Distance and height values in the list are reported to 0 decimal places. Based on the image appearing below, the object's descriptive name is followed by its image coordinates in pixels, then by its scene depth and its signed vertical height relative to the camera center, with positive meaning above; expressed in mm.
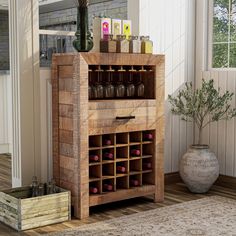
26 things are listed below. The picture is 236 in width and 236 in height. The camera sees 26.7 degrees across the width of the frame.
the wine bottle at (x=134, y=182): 4111 -912
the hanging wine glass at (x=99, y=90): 3920 -144
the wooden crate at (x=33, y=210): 3467 -982
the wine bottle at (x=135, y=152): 4062 -657
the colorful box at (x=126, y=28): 4031 +356
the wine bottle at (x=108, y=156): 3913 -661
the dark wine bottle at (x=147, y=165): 4199 -792
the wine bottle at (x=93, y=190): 3832 -910
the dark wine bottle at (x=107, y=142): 3887 -549
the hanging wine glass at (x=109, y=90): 3982 -146
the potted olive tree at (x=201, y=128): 4426 -519
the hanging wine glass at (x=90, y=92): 3886 -158
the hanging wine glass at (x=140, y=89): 4156 -146
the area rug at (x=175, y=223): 3410 -1097
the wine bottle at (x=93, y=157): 3818 -659
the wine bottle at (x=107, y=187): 3922 -910
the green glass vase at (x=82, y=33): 3756 +294
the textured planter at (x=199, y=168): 4418 -863
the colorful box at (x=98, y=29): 3852 +331
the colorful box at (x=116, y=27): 3949 +357
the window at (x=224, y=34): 4746 +358
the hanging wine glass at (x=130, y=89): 4117 -148
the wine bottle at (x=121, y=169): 4008 -784
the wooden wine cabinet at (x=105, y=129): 3672 -448
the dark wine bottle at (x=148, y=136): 4137 -539
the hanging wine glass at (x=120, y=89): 4035 -141
